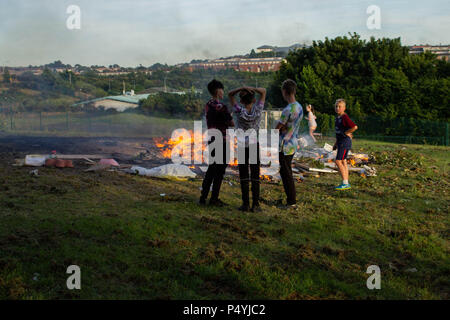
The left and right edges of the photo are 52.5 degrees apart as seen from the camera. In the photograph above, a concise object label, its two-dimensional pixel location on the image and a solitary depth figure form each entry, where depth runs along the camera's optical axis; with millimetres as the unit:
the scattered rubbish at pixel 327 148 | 14667
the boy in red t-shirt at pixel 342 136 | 9258
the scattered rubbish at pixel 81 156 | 12435
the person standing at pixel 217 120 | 7031
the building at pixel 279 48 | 46600
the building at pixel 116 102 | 48219
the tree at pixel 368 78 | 29898
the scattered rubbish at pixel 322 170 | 12156
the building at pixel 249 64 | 54631
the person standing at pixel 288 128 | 7337
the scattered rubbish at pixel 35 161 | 11055
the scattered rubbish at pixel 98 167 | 10792
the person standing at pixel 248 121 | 6969
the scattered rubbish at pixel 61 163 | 11125
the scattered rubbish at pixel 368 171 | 11984
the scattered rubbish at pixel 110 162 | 11445
